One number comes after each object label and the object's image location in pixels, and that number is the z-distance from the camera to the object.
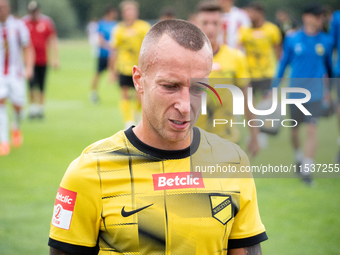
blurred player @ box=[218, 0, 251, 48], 22.12
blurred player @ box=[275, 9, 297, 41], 27.19
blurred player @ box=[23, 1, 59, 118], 22.30
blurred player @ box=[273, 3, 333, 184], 12.48
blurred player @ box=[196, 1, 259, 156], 9.44
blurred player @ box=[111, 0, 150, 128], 19.28
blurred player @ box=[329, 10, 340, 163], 14.04
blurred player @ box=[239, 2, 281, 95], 18.67
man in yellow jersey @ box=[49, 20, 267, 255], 3.34
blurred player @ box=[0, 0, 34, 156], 15.34
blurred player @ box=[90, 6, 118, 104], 28.75
